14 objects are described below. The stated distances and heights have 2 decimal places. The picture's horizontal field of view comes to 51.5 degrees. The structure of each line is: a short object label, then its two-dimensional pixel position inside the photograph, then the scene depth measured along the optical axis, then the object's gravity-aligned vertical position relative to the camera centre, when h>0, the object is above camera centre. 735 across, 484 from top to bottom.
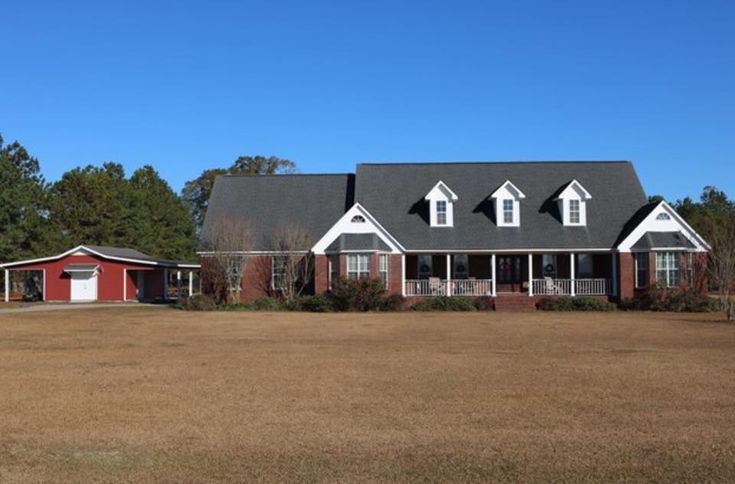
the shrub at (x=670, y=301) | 37.62 -1.44
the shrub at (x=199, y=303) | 40.38 -1.31
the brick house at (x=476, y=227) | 41.25 +2.71
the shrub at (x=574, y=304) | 39.28 -1.57
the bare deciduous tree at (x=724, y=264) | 32.82 +0.39
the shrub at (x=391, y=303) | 39.81 -1.40
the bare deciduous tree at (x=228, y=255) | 42.75 +1.31
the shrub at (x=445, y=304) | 39.69 -1.49
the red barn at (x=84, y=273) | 52.66 +0.48
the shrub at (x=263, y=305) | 40.56 -1.46
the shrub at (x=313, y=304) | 39.16 -1.38
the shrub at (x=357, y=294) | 38.81 -0.90
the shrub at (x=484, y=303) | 40.28 -1.49
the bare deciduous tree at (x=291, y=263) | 42.22 +0.82
